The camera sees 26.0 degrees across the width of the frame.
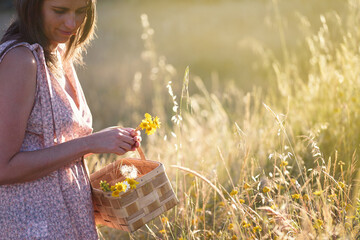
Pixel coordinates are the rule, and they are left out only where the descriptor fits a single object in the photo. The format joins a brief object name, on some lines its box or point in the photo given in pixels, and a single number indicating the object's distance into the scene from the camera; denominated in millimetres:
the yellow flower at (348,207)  2597
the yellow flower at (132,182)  2395
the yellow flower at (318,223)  2375
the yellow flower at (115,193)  2375
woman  2311
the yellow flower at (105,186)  2474
